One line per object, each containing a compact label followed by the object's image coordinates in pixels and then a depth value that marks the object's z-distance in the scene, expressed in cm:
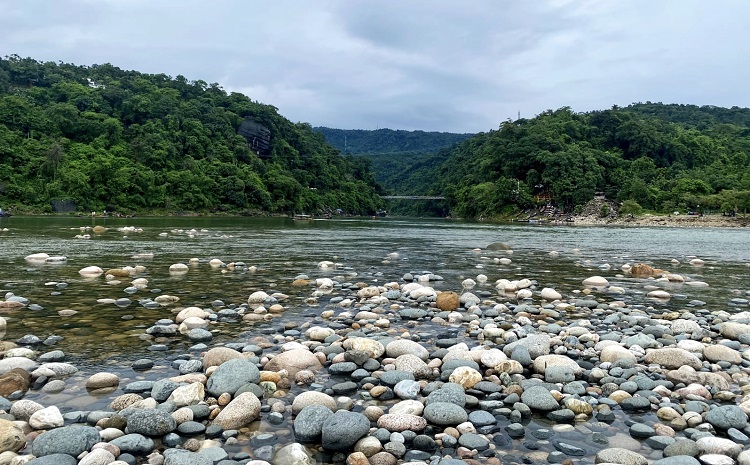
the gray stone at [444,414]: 485
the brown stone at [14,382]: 524
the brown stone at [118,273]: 1382
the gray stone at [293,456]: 404
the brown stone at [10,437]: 402
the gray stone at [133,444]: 411
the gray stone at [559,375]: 601
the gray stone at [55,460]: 369
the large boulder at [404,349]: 679
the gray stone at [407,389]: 553
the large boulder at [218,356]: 629
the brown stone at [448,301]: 1046
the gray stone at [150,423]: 445
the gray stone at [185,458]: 385
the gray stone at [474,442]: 439
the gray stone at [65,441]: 396
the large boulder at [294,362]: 628
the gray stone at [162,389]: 516
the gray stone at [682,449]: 421
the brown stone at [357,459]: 406
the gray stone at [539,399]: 523
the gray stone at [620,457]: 406
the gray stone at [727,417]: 471
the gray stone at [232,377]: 543
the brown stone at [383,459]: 411
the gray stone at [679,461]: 395
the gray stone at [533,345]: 689
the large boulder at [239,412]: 471
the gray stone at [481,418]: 484
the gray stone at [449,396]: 526
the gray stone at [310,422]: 453
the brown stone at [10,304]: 928
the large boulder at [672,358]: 649
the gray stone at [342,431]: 438
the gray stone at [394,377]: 587
